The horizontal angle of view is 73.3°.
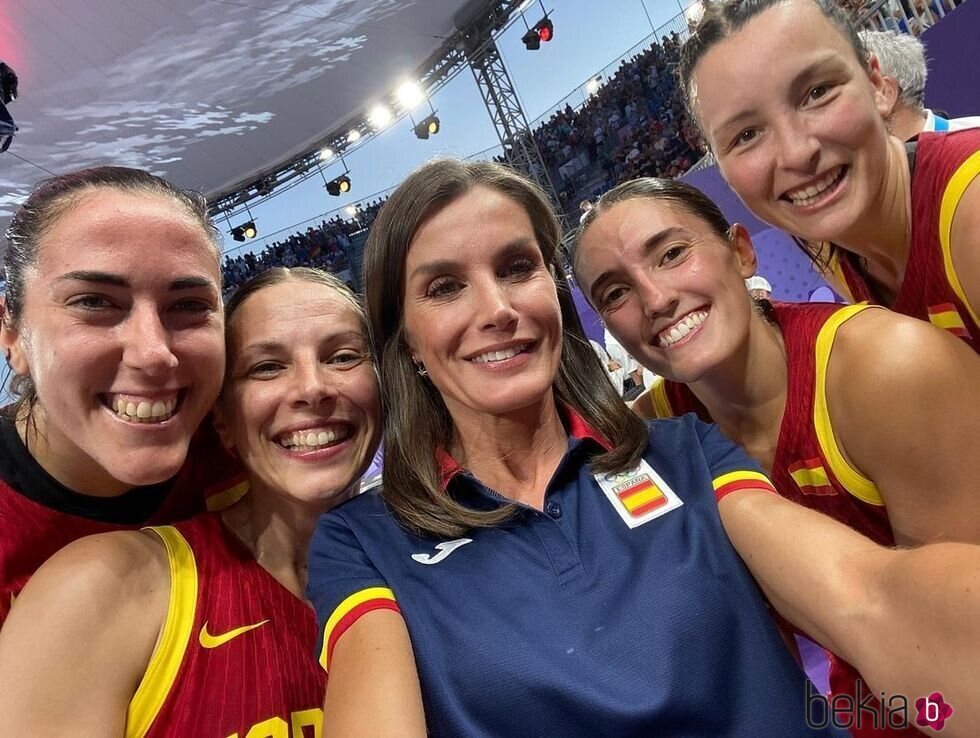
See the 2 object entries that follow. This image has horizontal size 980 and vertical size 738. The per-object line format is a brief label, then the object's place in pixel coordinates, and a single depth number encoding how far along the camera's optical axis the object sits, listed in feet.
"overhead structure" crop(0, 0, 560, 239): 31.64
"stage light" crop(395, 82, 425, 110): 43.11
